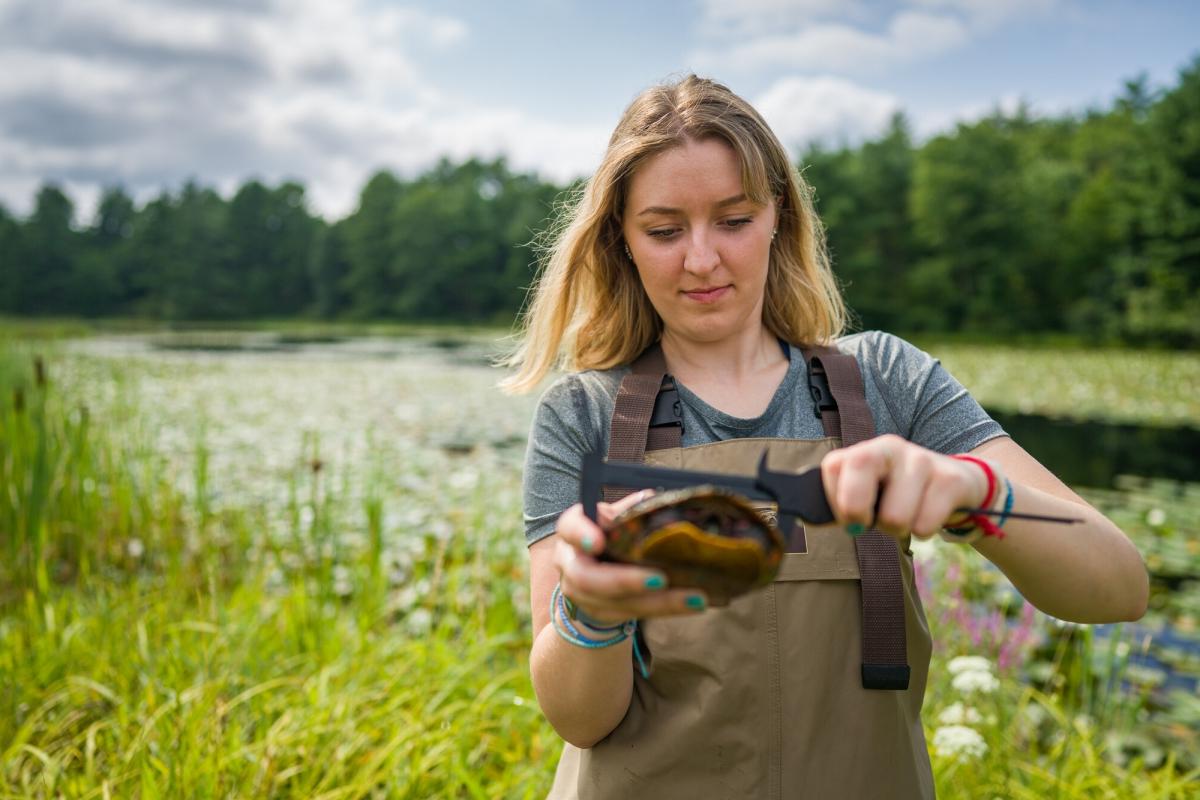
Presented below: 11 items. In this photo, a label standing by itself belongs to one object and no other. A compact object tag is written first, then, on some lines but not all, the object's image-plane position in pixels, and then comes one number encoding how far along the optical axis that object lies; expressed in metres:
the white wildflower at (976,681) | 2.29
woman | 1.09
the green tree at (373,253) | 56.69
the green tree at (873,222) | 37.59
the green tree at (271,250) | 62.44
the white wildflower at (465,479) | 4.45
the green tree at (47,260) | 55.16
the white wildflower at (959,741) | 2.11
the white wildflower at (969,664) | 2.35
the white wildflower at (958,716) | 2.40
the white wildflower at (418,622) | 3.62
